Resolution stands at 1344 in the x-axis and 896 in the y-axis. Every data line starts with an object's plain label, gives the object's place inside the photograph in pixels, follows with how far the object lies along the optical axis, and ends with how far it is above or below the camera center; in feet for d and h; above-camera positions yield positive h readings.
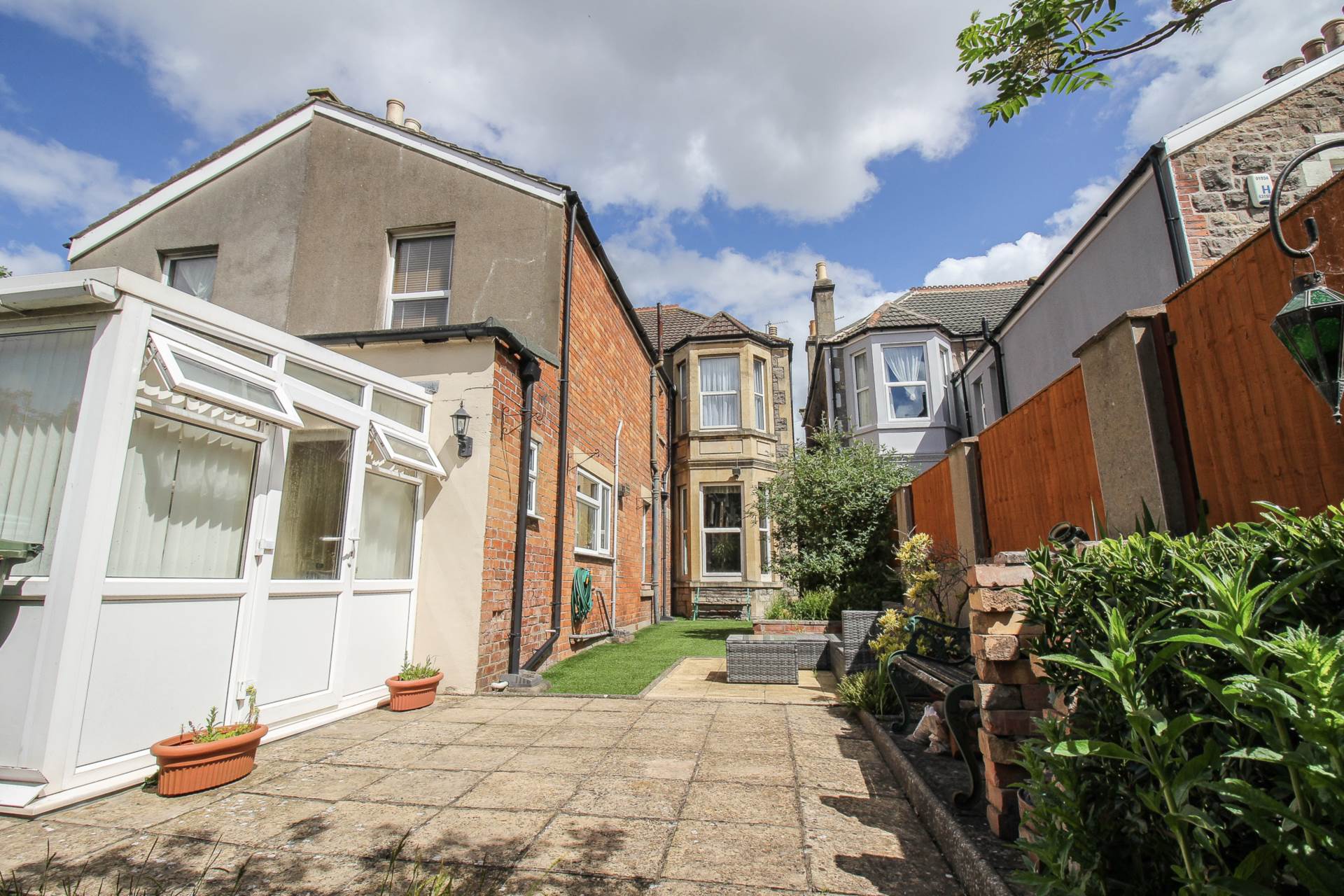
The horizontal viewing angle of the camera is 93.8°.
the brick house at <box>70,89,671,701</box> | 21.40 +12.35
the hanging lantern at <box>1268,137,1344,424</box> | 6.65 +2.52
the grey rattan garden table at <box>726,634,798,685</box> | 22.66 -3.14
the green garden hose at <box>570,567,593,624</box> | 28.94 -0.96
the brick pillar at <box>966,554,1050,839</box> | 8.31 -1.50
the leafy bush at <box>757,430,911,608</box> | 32.71 +2.72
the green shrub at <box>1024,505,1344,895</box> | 3.36 -0.97
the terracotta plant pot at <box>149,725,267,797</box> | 11.35 -3.34
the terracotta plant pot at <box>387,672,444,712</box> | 18.22 -3.34
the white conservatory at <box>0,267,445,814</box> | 11.37 +1.06
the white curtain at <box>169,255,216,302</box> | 31.17 +14.92
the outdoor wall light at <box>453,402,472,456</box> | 21.12 +4.79
